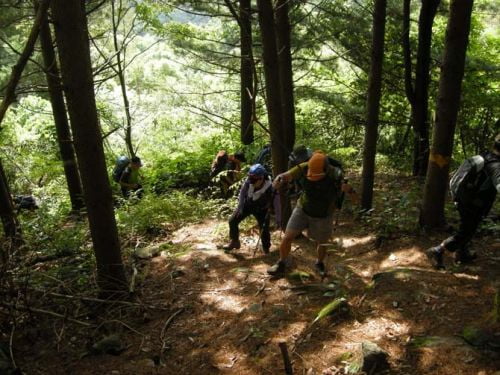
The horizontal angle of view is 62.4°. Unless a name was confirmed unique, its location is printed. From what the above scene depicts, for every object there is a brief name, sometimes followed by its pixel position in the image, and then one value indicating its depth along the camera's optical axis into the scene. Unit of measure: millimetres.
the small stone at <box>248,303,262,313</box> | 5329
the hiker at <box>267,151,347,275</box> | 5695
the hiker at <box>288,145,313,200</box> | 7039
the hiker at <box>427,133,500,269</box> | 4804
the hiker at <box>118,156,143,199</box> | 11391
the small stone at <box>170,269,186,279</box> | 6891
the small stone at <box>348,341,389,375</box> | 3584
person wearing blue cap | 7113
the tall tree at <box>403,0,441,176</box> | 9742
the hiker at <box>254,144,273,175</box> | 10297
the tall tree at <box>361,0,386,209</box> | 7480
